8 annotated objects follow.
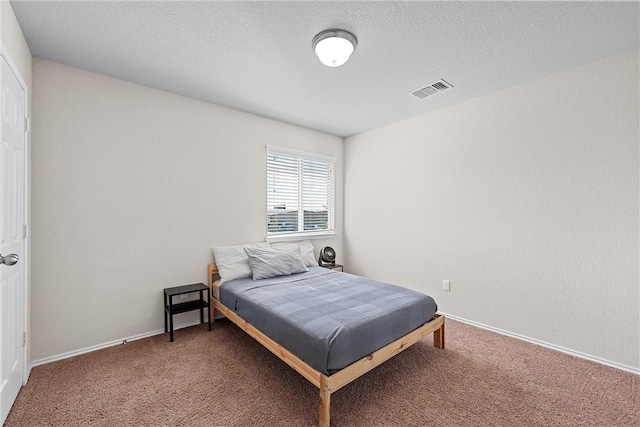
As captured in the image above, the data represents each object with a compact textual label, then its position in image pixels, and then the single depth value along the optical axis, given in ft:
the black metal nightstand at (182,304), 9.04
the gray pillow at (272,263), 10.40
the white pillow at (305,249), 12.60
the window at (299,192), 12.97
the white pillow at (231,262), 10.29
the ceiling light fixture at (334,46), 6.57
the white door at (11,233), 5.32
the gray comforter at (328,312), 5.87
